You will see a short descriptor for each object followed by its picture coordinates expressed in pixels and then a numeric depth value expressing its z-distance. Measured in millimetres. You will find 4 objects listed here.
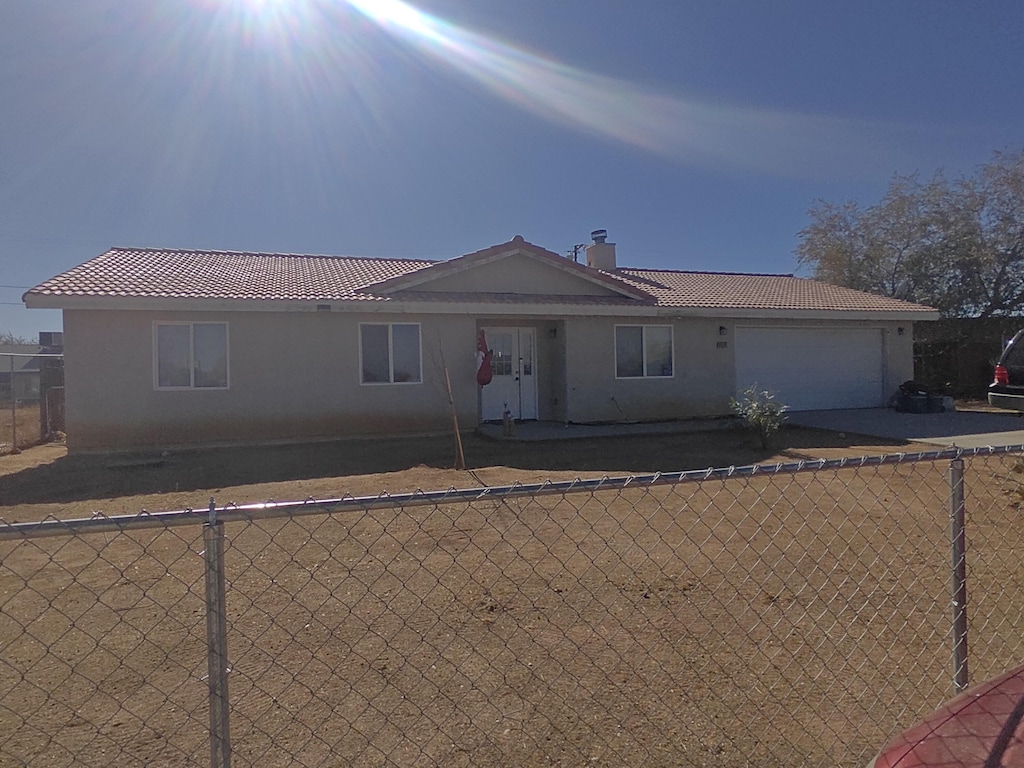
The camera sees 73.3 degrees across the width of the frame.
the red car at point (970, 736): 1656
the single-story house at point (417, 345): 11852
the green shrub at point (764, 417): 11109
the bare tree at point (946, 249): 24688
